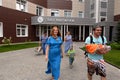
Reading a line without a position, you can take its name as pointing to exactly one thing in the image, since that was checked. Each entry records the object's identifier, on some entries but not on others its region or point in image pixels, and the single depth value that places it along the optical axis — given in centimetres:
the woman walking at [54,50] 244
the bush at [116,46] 735
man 204
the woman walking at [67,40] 517
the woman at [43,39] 564
